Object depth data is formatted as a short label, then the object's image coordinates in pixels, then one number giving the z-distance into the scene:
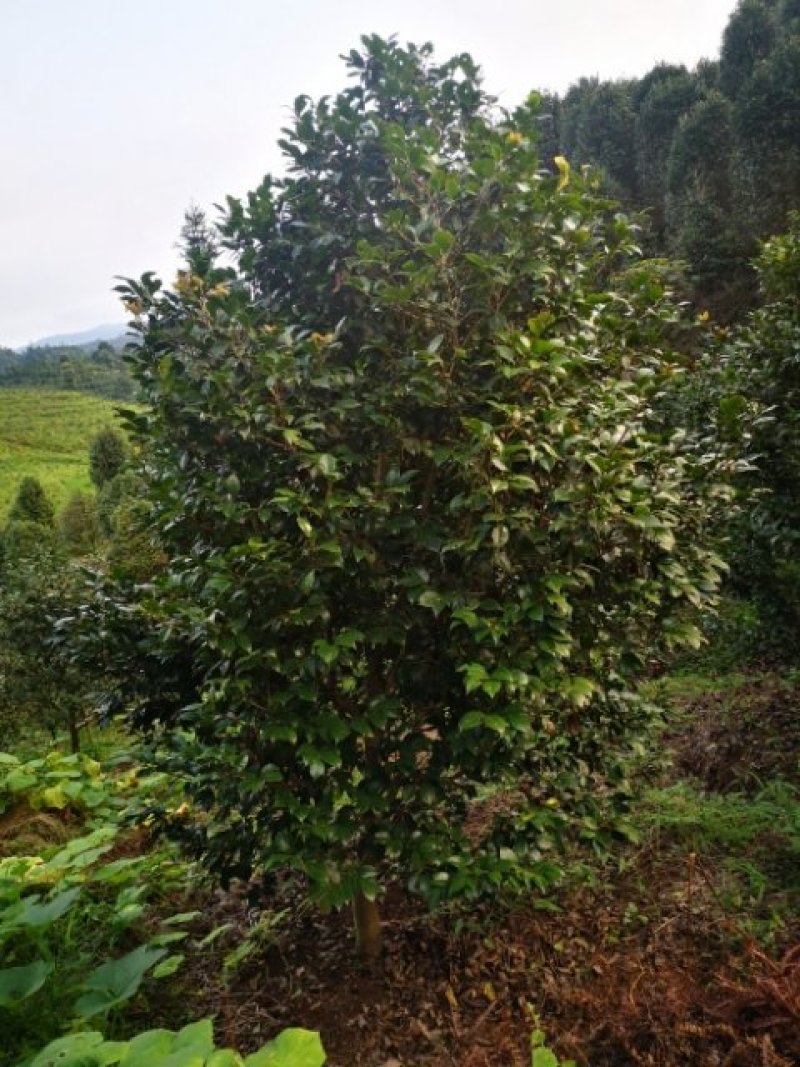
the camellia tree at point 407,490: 2.64
